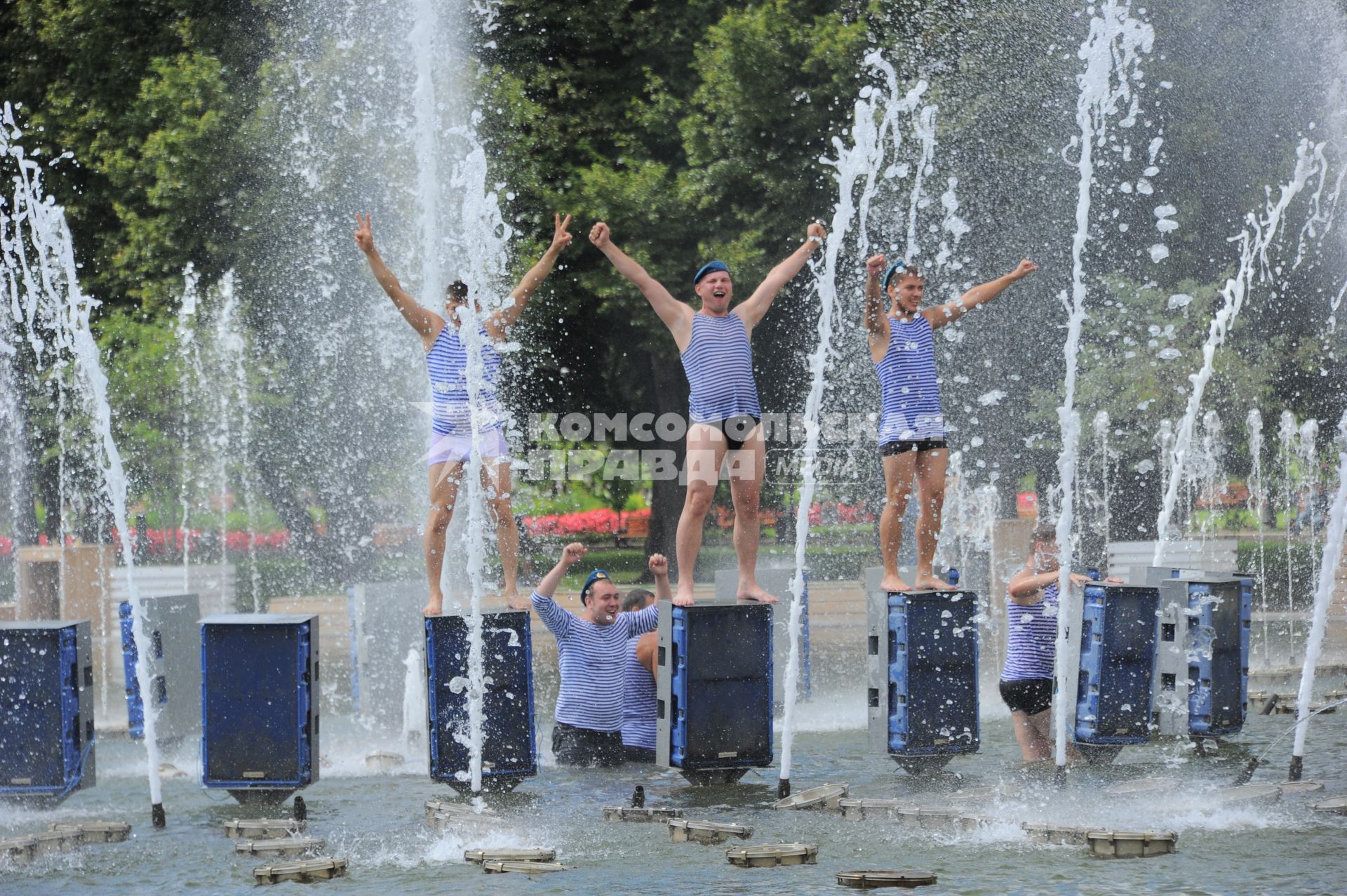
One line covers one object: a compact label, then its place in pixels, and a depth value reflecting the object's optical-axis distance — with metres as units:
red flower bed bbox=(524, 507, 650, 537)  61.31
